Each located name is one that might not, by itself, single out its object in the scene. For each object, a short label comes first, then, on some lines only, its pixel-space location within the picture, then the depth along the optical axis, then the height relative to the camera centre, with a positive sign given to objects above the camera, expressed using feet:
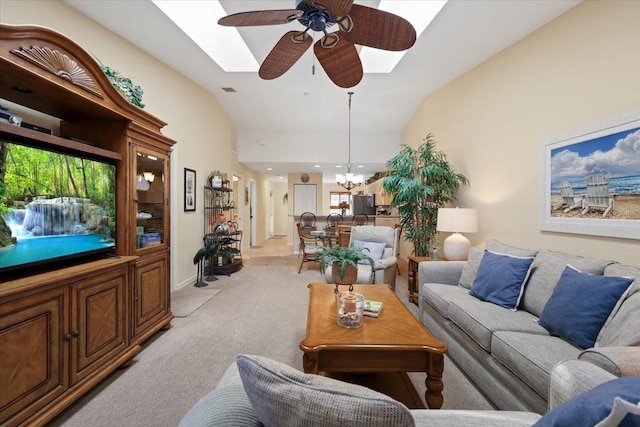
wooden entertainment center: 4.68 -1.30
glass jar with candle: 5.66 -2.07
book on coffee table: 6.24 -2.22
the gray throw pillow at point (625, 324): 4.23 -1.78
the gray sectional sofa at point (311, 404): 1.67 -1.19
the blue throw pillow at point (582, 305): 4.89 -1.72
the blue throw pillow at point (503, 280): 6.97 -1.79
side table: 11.46 -2.79
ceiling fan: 5.16 +3.60
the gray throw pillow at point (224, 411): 2.17 -1.64
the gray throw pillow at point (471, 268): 8.48 -1.78
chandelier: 21.03 +2.37
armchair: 10.94 -1.91
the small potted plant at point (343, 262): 6.44 -1.21
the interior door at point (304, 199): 29.30 +1.07
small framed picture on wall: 13.91 +0.95
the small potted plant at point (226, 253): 16.26 -2.60
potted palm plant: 12.35 +0.96
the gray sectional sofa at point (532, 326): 4.42 -2.34
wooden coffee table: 4.90 -2.50
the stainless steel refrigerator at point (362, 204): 22.97 +0.46
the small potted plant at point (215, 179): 15.99 +1.68
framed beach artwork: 6.27 +0.78
